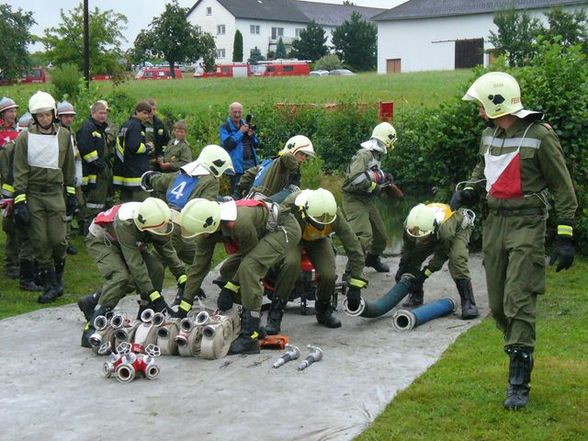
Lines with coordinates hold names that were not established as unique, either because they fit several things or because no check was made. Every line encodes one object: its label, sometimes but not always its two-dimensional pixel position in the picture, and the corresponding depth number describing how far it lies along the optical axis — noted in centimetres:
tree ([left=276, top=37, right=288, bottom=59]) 8962
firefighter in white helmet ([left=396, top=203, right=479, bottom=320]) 950
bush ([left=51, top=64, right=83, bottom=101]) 1844
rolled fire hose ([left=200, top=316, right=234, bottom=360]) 784
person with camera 1405
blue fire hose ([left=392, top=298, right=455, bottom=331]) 898
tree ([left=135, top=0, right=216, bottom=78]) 4716
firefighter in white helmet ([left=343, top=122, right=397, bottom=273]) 1101
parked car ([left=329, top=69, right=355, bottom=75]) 6298
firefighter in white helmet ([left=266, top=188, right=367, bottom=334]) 866
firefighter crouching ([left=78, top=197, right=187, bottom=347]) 839
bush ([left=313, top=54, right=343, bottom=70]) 7081
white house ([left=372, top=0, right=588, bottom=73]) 6469
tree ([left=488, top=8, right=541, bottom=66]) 3419
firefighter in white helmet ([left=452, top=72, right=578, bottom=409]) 630
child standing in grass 1352
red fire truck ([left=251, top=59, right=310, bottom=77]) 6503
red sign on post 1662
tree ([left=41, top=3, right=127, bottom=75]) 3133
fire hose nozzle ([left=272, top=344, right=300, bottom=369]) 764
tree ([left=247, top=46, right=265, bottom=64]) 8982
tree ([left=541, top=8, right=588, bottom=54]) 3266
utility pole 2130
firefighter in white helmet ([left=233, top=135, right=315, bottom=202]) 1021
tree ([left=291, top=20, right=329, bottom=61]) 8181
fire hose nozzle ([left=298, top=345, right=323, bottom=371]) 756
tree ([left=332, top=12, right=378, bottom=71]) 7731
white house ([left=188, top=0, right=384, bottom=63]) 9825
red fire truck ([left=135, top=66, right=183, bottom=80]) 6619
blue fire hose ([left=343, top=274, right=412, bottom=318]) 906
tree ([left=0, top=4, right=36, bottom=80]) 4262
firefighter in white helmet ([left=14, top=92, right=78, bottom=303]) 1020
